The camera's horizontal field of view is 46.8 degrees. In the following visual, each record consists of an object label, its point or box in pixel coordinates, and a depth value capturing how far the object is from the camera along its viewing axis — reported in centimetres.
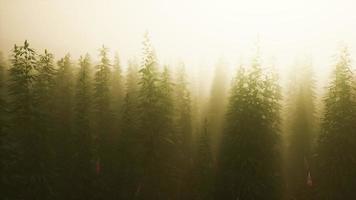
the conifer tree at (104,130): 4394
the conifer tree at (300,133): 4756
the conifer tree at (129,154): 4109
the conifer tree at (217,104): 5922
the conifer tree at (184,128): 4838
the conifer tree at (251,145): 3581
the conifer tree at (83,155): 4304
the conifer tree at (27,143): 3628
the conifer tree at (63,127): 4328
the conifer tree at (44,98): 3725
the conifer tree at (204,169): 4088
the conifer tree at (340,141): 3741
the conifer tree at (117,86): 6236
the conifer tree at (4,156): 3303
